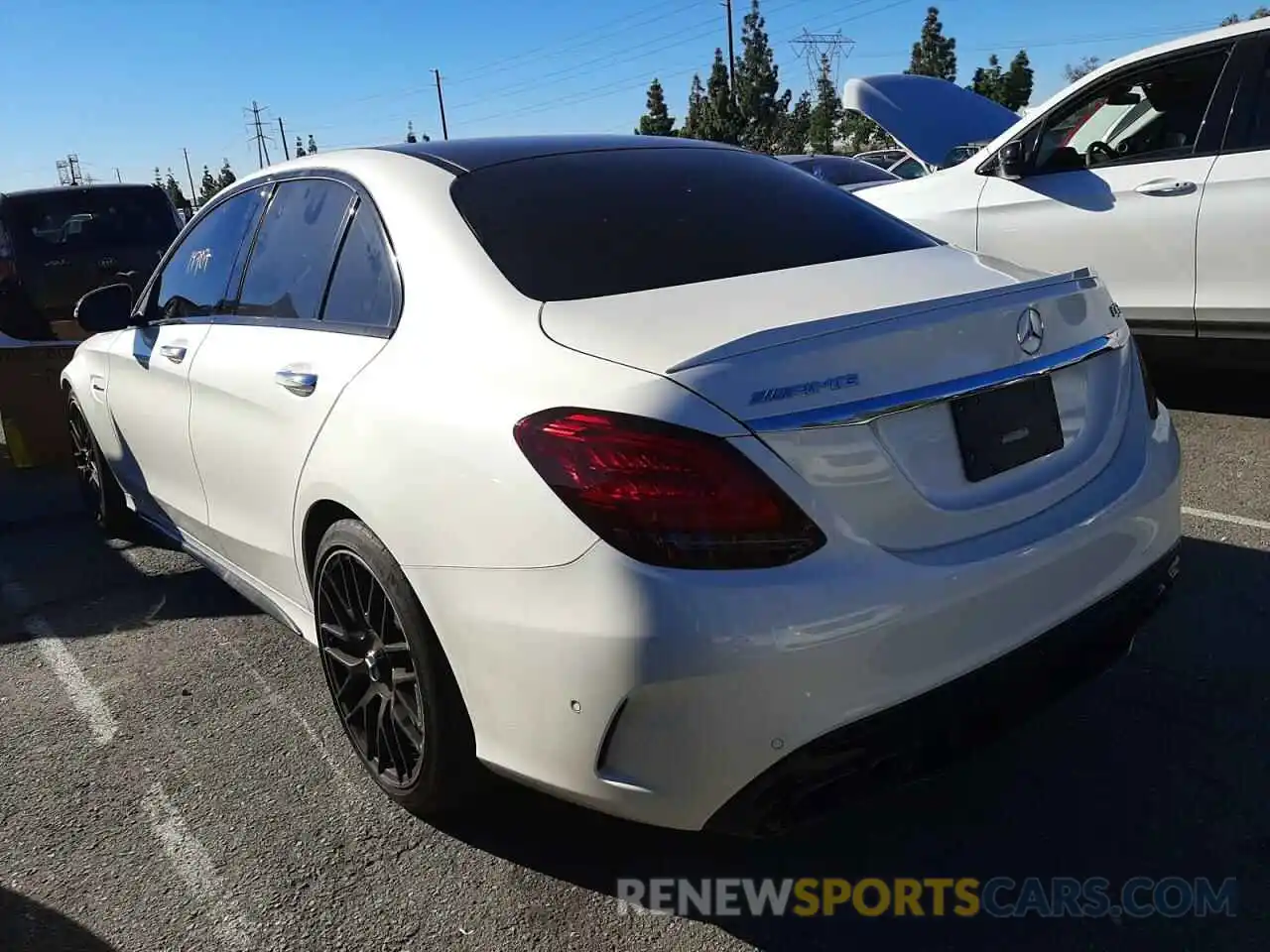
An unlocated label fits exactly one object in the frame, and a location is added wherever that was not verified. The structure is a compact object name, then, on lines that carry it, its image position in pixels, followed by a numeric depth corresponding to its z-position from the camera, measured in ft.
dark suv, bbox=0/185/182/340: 26.53
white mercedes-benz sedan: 6.11
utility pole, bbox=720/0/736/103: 162.30
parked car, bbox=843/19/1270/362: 15.99
